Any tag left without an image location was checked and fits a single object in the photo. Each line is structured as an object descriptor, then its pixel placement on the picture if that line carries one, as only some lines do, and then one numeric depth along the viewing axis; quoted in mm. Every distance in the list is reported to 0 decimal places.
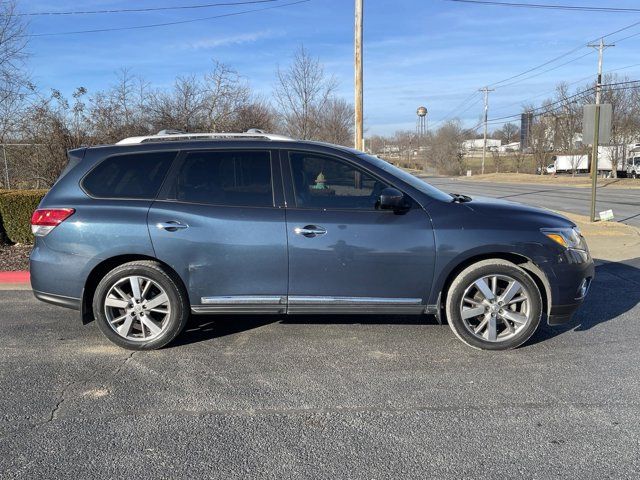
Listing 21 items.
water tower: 75625
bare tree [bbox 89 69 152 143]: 11602
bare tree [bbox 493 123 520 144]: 90319
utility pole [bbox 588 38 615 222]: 11016
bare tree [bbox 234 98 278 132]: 14484
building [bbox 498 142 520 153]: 94650
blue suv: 4148
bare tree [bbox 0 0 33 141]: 11883
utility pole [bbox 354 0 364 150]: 12195
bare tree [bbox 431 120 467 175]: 71188
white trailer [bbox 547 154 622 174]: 49094
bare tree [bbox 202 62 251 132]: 13906
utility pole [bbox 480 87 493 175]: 63944
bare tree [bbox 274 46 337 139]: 16469
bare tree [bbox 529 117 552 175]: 54219
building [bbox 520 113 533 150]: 57756
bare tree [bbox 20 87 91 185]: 11102
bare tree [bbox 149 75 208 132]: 13297
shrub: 8625
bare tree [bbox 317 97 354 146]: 17897
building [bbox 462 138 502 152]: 131875
